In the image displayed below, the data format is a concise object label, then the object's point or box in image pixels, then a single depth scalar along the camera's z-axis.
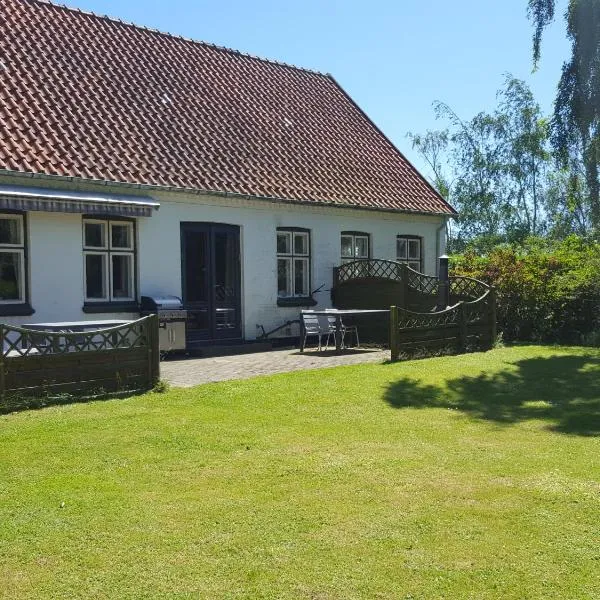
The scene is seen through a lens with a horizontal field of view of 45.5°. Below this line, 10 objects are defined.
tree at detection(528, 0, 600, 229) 16.11
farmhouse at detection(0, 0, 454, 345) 13.23
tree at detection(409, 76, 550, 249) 43.56
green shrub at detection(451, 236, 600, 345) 18.12
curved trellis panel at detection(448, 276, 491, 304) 17.27
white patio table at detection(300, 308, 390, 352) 15.16
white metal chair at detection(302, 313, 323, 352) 15.27
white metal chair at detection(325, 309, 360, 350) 15.43
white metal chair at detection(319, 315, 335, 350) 15.37
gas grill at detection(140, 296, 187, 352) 14.04
